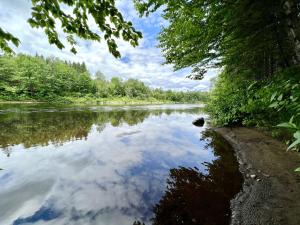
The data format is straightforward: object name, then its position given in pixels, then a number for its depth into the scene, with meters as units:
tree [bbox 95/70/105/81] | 114.88
